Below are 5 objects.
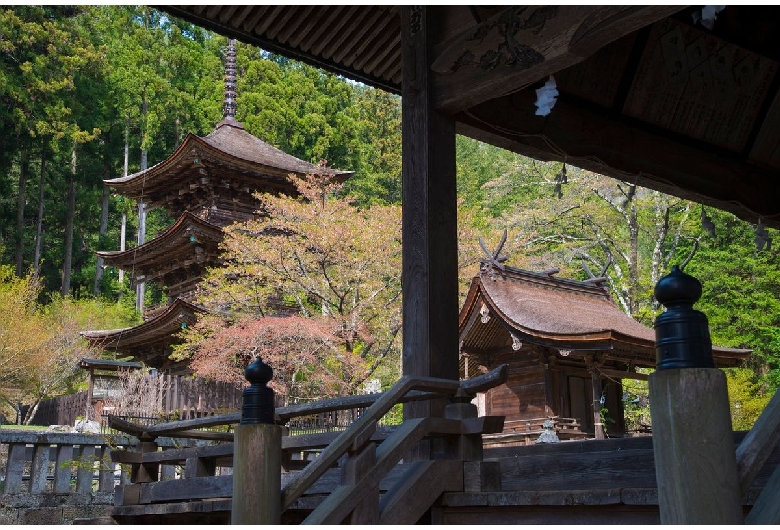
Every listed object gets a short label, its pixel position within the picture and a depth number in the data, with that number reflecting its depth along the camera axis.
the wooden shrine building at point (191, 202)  22.44
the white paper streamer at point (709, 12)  3.99
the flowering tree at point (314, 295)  17.78
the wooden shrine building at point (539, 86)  4.73
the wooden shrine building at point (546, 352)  13.48
